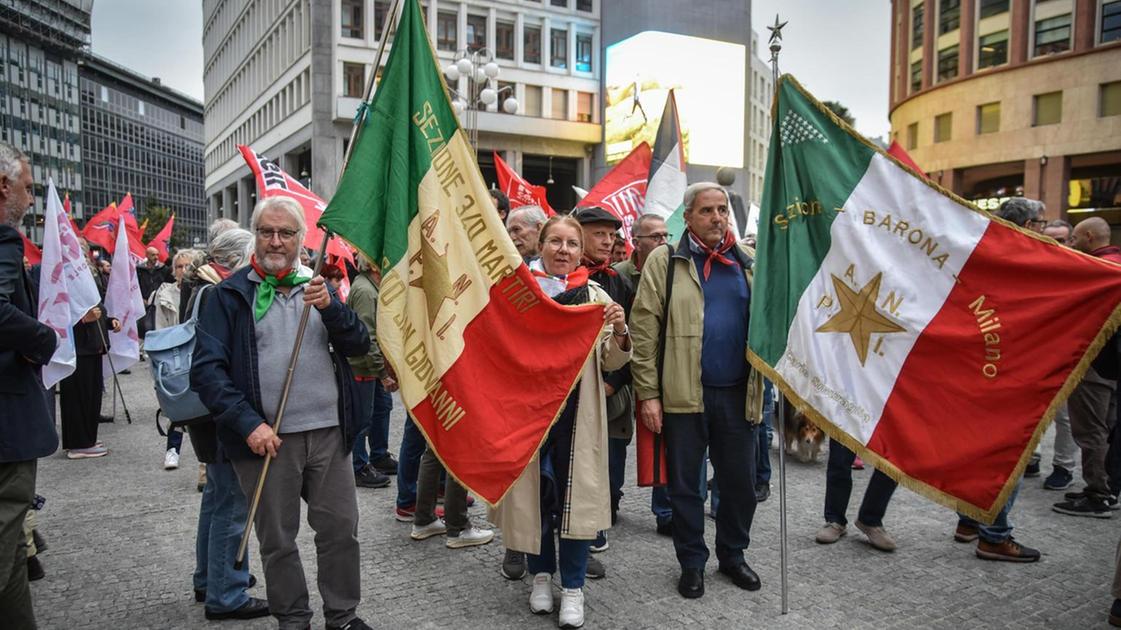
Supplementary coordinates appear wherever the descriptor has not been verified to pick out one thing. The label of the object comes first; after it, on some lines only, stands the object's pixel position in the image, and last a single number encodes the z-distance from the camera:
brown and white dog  6.96
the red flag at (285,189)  6.57
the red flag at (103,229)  14.66
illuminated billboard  44.75
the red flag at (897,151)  7.40
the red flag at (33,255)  7.57
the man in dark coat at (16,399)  2.83
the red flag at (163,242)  16.15
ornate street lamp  18.78
